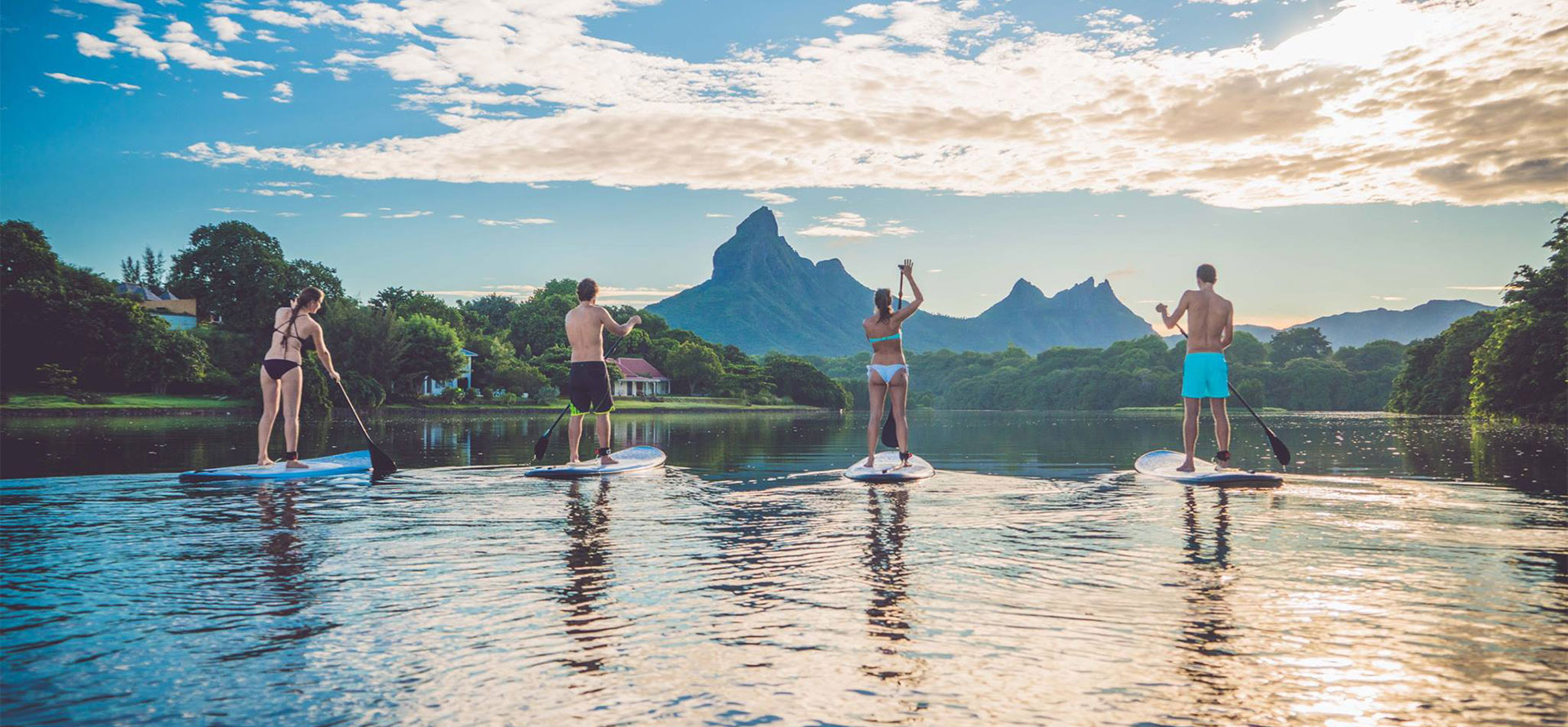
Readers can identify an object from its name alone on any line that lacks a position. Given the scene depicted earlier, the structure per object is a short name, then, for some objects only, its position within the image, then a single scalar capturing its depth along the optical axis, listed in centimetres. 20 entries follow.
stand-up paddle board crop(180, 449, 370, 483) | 1345
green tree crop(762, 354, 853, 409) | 12988
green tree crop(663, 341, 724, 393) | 11794
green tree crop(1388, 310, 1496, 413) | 7556
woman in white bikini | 1489
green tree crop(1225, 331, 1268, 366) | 17525
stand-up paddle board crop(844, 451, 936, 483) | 1451
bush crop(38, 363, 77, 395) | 5912
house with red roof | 11212
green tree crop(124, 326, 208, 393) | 6397
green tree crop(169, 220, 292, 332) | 8844
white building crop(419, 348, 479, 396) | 8254
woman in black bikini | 1418
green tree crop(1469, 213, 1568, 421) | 4303
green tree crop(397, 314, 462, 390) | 7588
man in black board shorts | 1500
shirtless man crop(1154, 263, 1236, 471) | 1456
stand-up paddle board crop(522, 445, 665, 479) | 1473
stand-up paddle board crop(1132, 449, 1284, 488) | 1392
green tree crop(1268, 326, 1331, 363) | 18262
